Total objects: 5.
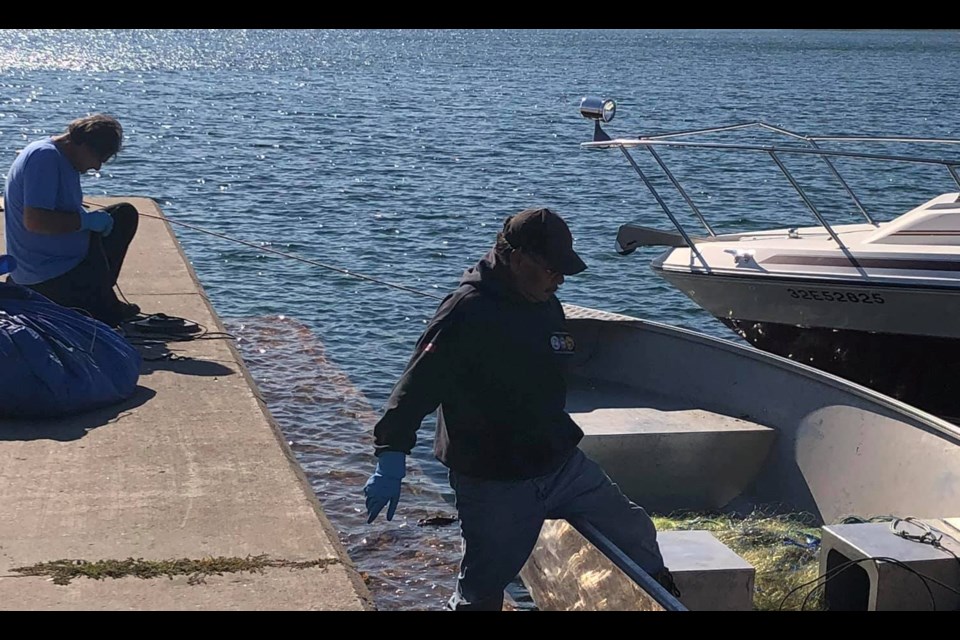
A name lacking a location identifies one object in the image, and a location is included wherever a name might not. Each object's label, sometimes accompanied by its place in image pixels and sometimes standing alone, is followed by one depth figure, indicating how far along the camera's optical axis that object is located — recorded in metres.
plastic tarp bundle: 6.27
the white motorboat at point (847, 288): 8.98
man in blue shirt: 7.02
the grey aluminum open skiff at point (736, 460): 5.73
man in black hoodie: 4.51
